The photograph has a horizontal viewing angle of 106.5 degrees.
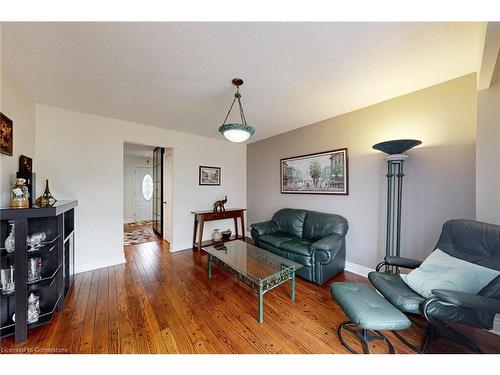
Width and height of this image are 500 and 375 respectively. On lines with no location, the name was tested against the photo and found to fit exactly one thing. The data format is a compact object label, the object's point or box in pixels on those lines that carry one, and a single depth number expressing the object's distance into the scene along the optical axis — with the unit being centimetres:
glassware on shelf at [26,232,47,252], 168
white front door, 672
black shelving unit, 146
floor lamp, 208
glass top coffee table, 184
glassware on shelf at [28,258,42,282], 165
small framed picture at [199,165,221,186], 410
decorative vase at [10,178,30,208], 163
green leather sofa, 241
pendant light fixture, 195
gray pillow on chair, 136
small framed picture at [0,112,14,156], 164
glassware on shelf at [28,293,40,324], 158
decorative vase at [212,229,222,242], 393
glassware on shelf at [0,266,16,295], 151
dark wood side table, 365
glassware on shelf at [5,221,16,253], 155
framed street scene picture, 296
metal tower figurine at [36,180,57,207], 183
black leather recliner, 120
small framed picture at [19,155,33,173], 205
